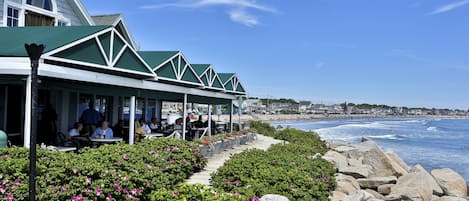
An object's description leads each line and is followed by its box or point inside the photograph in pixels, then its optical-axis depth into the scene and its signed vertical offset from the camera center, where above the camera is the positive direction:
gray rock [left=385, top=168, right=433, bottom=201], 11.23 -2.16
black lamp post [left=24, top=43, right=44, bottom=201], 4.90 +0.09
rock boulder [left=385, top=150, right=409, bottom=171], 16.48 -1.91
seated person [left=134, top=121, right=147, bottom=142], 13.72 -0.85
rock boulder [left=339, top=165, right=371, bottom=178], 12.64 -1.83
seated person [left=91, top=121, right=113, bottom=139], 12.09 -0.73
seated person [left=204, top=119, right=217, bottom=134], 20.98 -0.94
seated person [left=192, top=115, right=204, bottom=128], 20.51 -0.80
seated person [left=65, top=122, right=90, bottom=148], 11.57 -0.83
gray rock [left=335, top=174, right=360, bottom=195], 10.39 -1.89
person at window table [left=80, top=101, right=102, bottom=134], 13.46 -0.38
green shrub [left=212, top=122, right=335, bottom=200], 8.00 -1.39
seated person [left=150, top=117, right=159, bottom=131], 16.92 -0.72
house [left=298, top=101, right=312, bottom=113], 182.98 +0.29
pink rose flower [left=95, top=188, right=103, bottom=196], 6.24 -1.24
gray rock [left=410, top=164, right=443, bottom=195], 12.53 -2.18
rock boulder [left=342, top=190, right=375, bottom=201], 8.75 -1.80
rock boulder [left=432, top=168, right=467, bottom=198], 14.23 -2.45
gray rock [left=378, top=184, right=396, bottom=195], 12.31 -2.26
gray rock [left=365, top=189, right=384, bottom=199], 11.89 -2.35
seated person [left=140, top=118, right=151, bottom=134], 14.90 -0.71
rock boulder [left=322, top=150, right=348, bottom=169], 13.30 -1.65
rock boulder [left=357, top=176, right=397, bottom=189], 12.44 -2.09
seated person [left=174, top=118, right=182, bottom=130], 16.92 -0.72
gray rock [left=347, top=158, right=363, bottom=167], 14.83 -1.88
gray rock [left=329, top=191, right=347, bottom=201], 9.52 -1.96
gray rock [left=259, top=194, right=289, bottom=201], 6.49 -1.35
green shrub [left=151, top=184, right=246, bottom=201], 6.09 -1.26
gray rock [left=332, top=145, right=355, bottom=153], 19.72 -1.89
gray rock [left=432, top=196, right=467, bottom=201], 11.43 -2.37
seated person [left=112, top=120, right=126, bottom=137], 15.07 -0.84
